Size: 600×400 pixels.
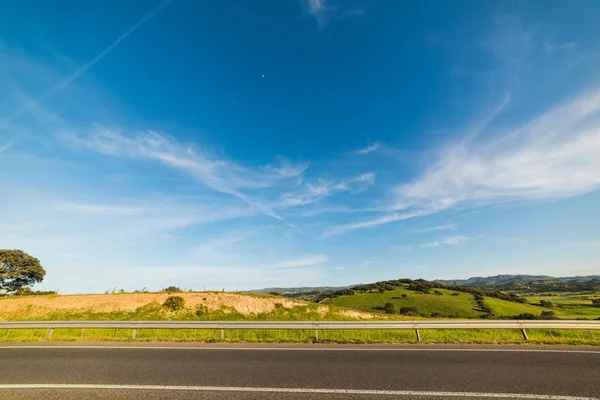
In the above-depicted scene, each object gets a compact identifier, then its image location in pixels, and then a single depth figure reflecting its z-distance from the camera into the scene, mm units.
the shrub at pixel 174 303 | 28559
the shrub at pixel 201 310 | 27880
